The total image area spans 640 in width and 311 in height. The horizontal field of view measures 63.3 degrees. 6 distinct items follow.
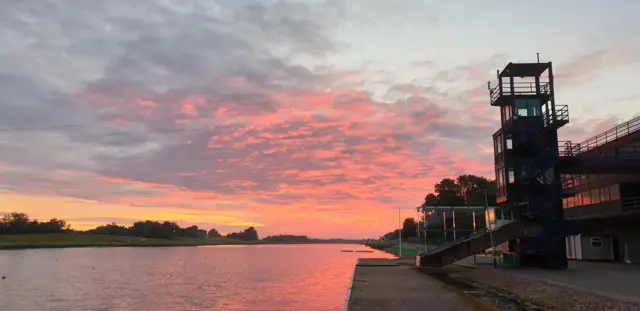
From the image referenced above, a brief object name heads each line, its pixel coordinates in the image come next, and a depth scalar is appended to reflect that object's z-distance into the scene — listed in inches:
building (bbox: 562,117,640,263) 1948.8
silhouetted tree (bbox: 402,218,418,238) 7112.2
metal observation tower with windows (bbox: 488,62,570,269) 1862.7
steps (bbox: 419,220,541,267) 1893.9
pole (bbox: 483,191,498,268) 1899.6
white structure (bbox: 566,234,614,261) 2102.9
